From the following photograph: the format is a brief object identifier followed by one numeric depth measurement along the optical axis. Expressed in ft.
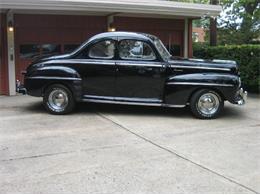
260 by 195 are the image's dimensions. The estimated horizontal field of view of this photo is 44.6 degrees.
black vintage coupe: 23.01
